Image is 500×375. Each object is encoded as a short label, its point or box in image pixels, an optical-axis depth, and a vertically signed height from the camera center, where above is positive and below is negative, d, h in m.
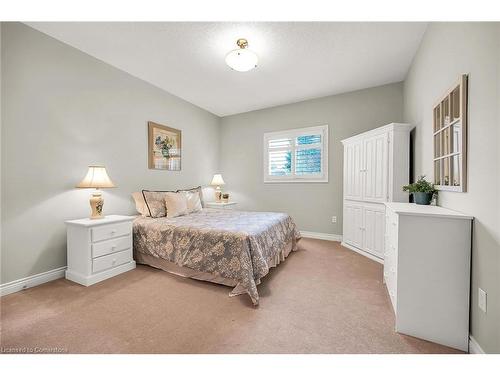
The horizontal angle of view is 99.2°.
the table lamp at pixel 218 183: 4.68 +0.04
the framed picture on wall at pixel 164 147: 3.49 +0.66
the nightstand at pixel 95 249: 2.22 -0.71
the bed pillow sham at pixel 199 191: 3.90 -0.11
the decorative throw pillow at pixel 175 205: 3.09 -0.29
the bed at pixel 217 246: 2.07 -0.67
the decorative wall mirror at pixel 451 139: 1.46 +0.37
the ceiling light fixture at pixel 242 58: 2.29 +1.39
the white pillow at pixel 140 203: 3.12 -0.27
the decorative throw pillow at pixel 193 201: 3.48 -0.28
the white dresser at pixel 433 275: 1.37 -0.60
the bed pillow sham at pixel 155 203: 3.04 -0.26
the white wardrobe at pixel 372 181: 2.80 +0.07
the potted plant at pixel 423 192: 1.98 -0.06
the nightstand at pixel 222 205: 4.42 -0.42
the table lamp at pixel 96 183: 2.40 +0.02
